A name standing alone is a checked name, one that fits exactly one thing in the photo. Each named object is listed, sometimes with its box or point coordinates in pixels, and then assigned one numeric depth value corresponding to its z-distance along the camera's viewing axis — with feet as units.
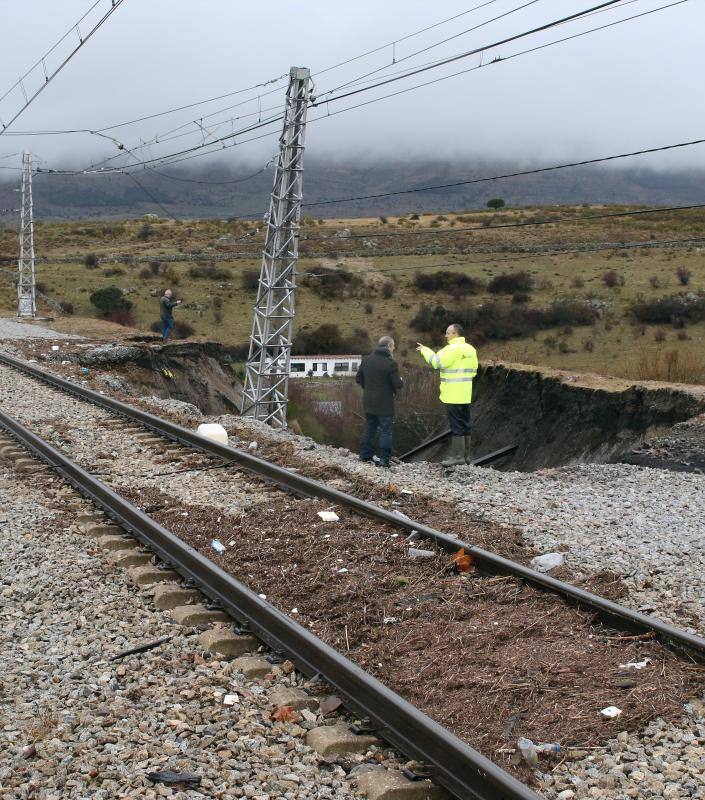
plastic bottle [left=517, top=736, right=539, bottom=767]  15.42
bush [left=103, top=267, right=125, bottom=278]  231.36
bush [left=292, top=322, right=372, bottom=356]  164.55
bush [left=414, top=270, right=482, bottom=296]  209.77
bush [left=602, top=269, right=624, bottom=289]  195.90
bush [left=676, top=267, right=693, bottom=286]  190.70
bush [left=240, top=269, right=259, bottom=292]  220.84
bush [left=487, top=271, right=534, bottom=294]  202.39
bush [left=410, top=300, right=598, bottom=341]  172.45
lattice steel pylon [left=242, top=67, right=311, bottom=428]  80.48
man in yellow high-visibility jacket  44.86
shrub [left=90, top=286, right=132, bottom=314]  193.98
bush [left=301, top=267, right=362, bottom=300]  212.23
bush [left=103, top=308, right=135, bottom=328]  181.27
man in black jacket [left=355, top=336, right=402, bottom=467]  44.47
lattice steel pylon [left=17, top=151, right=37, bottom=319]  144.15
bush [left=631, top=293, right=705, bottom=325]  164.96
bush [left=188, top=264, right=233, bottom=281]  228.63
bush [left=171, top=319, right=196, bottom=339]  169.50
